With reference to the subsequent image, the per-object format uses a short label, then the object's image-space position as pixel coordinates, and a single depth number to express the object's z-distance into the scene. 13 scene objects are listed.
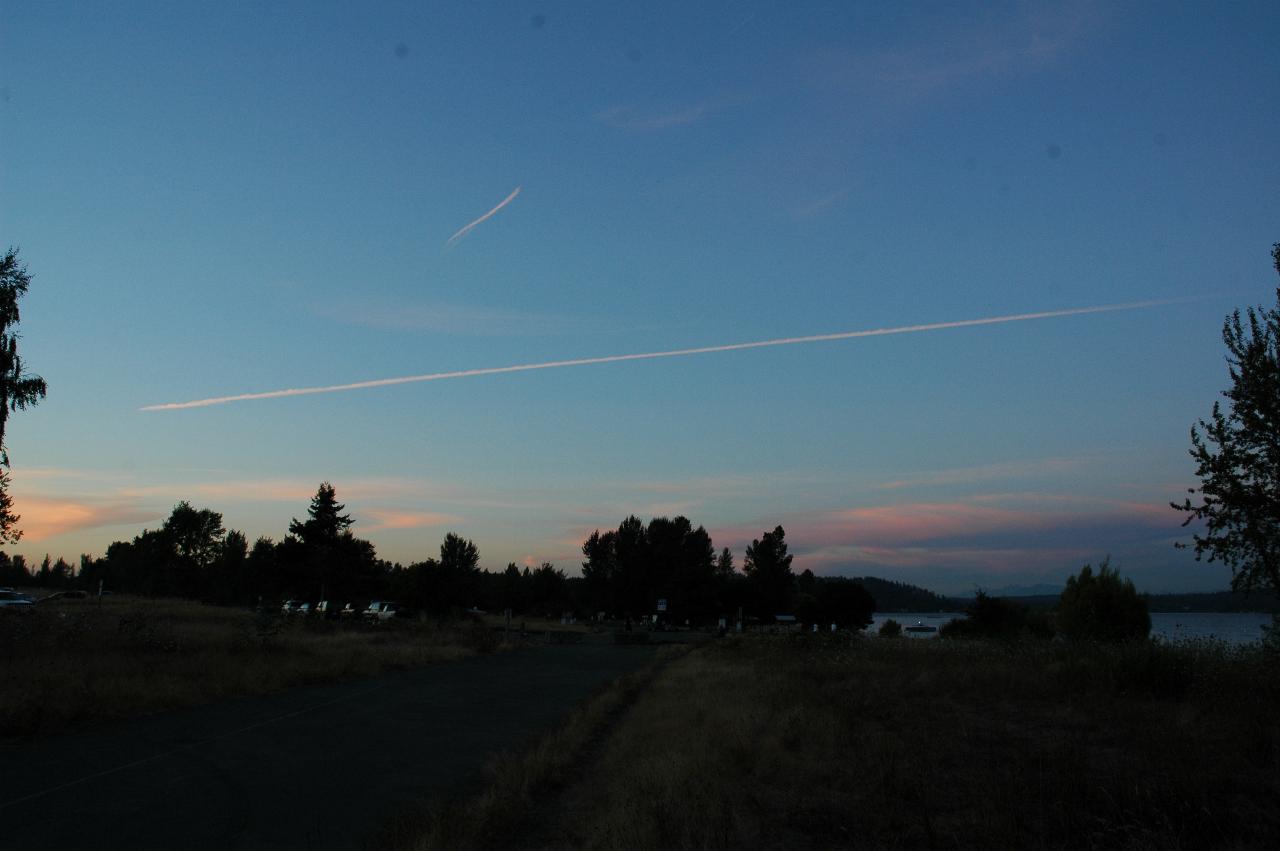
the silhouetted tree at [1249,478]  14.66
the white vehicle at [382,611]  70.50
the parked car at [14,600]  47.56
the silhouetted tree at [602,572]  129.88
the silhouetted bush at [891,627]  60.39
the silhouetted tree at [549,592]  138.12
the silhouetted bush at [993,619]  46.25
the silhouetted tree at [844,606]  91.88
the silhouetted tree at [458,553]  119.65
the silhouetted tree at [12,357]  29.81
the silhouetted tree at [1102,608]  34.31
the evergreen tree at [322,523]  90.00
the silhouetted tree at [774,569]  135.25
